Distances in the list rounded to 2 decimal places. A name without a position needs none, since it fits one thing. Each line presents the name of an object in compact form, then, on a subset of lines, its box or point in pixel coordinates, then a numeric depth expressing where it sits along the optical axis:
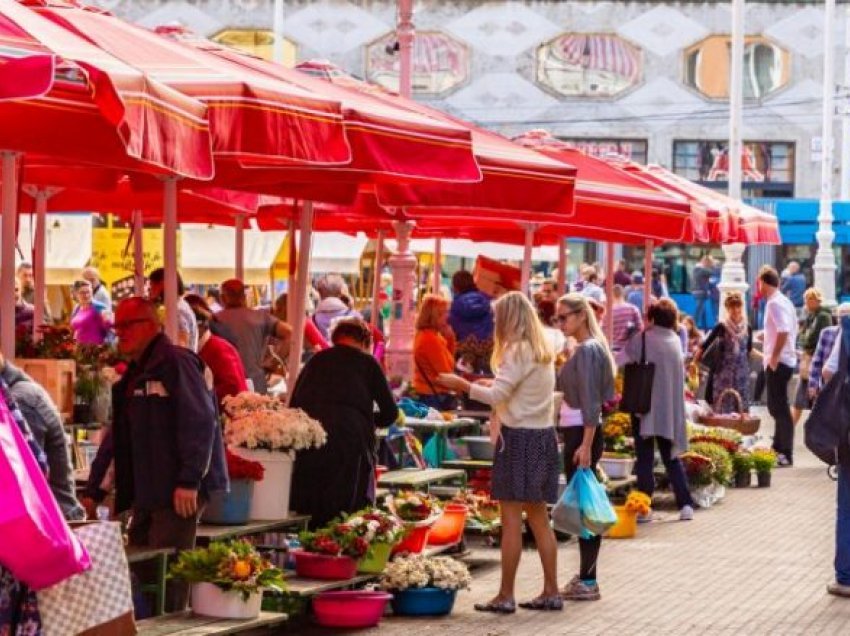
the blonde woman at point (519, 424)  13.06
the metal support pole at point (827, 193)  46.22
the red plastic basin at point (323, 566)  12.72
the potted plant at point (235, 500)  12.48
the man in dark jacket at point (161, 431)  10.94
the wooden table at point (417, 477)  15.14
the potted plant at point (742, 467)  22.47
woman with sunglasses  13.95
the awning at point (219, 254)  35.91
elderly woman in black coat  13.27
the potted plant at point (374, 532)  12.91
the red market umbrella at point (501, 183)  14.77
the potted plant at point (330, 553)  12.73
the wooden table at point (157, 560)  10.90
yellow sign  37.91
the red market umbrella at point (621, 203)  18.03
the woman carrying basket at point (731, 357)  24.66
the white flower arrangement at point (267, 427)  12.67
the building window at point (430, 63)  57.34
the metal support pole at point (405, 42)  21.29
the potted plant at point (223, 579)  11.28
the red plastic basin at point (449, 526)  14.87
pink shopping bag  6.57
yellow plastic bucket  17.80
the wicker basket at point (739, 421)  24.19
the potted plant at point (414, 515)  13.91
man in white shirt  24.45
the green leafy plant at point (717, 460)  20.63
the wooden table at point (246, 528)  12.05
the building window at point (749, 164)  57.50
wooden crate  13.15
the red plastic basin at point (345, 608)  12.46
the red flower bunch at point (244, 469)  12.49
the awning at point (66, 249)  36.59
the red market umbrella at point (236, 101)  10.89
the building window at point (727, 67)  57.97
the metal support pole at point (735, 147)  37.94
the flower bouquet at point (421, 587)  13.16
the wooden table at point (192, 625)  10.86
